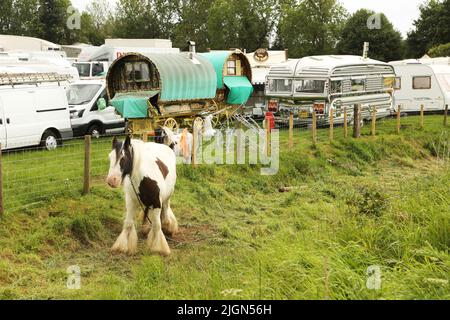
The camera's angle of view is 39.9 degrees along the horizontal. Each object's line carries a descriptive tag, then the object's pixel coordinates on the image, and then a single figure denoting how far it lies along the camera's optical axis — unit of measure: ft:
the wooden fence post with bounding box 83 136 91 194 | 38.52
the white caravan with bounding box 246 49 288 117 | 90.88
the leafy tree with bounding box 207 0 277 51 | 171.63
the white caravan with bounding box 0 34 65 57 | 121.60
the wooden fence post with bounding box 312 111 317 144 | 62.23
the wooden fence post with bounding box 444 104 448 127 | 81.10
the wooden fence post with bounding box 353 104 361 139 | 69.10
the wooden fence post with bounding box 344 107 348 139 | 67.46
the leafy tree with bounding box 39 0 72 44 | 198.39
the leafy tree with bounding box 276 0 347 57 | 155.22
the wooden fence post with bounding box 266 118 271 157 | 56.59
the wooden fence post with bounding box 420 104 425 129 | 78.55
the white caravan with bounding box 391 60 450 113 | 91.40
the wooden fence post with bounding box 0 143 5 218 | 32.99
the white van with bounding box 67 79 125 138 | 60.95
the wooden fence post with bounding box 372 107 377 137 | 71.53
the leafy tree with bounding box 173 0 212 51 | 199.62
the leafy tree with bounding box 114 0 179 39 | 208.03
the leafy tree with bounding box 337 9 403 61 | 156.25
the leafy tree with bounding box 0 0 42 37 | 206.59
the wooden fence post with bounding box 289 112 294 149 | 58.23
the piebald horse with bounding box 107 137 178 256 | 29.53
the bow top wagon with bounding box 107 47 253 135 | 56.96
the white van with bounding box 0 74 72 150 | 49.21
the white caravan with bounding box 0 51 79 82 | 65.66
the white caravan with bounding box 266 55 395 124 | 74.69
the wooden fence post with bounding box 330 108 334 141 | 65.51
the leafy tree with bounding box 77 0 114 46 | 215.31
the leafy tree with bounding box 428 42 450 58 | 148.77
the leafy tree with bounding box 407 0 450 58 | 167.94
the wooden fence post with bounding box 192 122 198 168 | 48.19
